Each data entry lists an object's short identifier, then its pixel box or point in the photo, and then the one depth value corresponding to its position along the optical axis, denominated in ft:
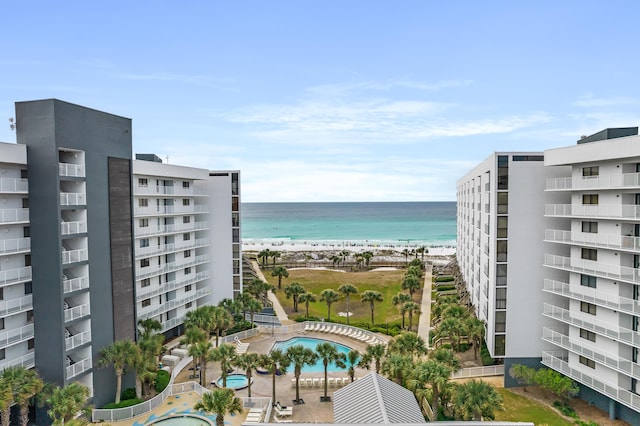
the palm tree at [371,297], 164.25
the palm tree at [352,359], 102.22
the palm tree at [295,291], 174.06
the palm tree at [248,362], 95.90
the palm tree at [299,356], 96.89
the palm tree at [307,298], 168.35
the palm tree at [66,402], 75.18
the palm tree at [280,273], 208.74
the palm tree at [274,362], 96.48
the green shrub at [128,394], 98.37
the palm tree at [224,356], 97.81
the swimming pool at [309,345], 123.21
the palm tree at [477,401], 74.38
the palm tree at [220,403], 77.36
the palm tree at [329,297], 164.25
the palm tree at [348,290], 172.65
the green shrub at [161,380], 102.06
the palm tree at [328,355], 100.27
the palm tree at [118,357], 92.73
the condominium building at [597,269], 83.46
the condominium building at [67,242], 84.12
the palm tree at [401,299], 157.42
